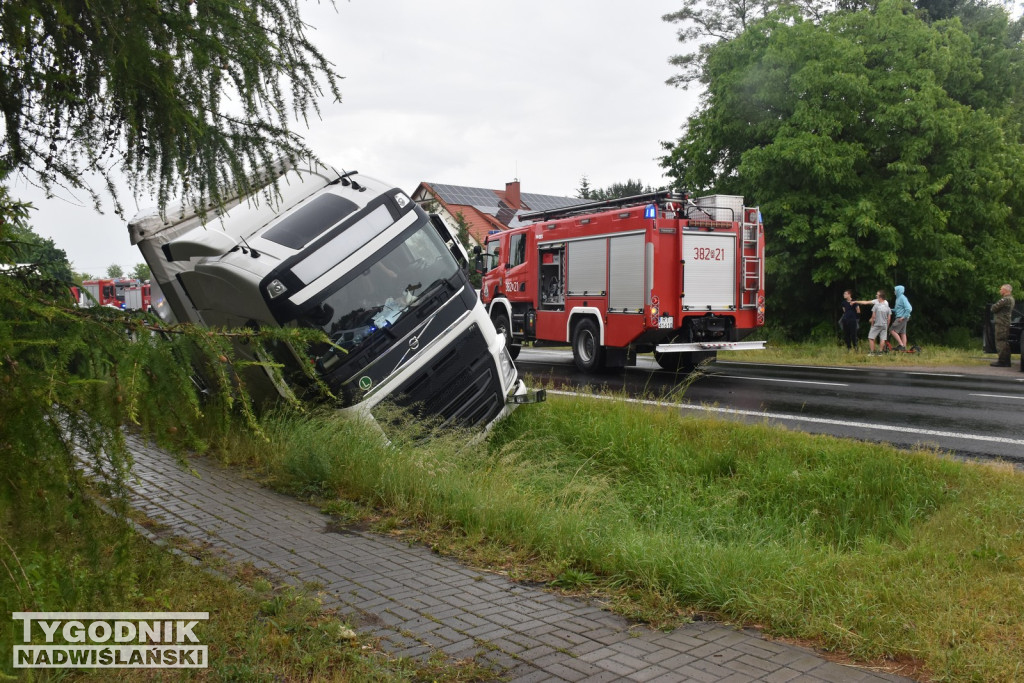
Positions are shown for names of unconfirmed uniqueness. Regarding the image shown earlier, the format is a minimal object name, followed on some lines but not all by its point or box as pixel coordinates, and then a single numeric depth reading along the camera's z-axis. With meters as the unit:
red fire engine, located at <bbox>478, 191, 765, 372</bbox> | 15.80
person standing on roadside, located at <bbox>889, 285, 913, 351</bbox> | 20.23
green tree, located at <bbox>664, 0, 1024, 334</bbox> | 21.83
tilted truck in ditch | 7.48
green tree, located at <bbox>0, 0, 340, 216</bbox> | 3.47
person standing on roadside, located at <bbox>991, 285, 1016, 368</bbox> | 17.67
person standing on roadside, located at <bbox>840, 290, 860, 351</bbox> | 21.12
